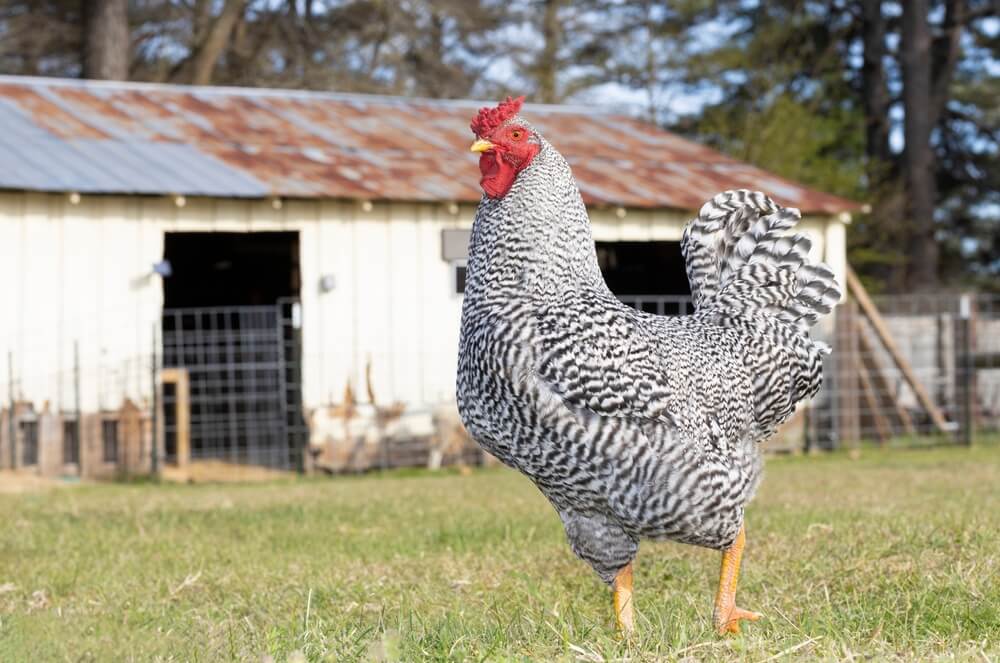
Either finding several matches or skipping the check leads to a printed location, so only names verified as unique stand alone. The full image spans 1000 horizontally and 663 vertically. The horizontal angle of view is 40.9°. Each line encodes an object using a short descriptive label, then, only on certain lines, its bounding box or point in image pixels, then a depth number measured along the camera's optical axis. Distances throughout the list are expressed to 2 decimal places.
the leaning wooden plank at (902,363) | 18.47
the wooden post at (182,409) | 15.81
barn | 15.26
